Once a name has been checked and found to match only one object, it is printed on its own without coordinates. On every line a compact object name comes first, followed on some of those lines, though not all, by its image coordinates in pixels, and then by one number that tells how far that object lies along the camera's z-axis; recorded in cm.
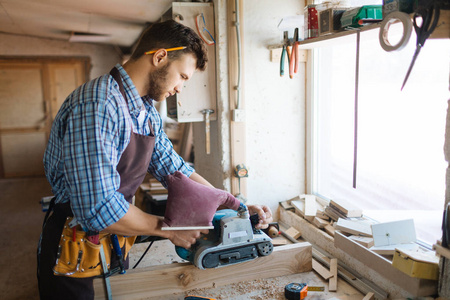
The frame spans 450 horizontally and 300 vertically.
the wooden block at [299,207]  228
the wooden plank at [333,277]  163
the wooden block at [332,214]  202
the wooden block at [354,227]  175
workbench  158
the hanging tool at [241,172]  235
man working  121
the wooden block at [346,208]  196
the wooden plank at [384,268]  133
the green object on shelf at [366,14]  138
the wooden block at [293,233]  221
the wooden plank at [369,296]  152
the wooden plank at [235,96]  223
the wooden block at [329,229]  200
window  162
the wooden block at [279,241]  211
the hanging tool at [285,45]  204
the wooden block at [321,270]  172
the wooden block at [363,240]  165
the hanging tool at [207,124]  237
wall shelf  114
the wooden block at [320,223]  208
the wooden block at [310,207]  219
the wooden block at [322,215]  214
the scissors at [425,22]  113
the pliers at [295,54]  194
